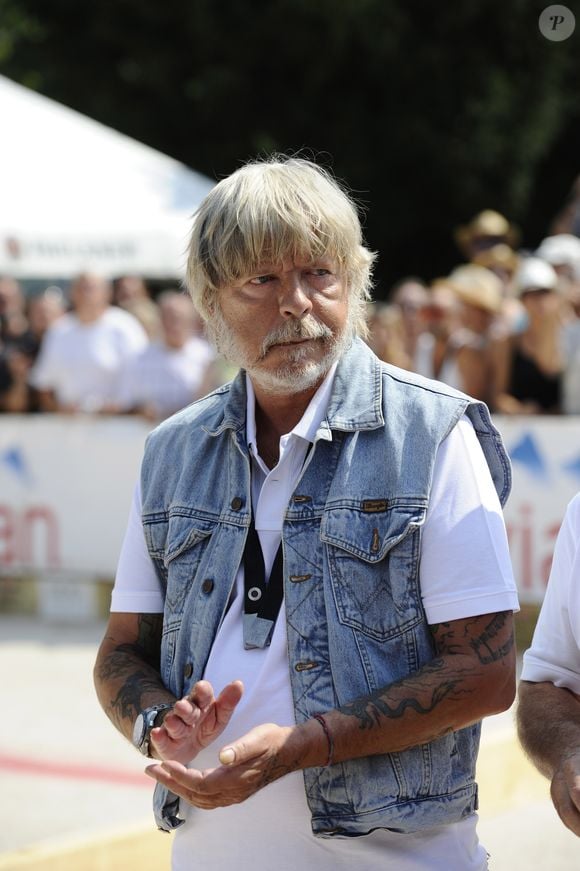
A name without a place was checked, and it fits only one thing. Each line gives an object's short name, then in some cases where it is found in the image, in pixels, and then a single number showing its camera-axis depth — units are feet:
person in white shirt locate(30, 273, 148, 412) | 62.34
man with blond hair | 14.05
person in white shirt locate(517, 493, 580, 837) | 14.84
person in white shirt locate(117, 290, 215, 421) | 58.18
